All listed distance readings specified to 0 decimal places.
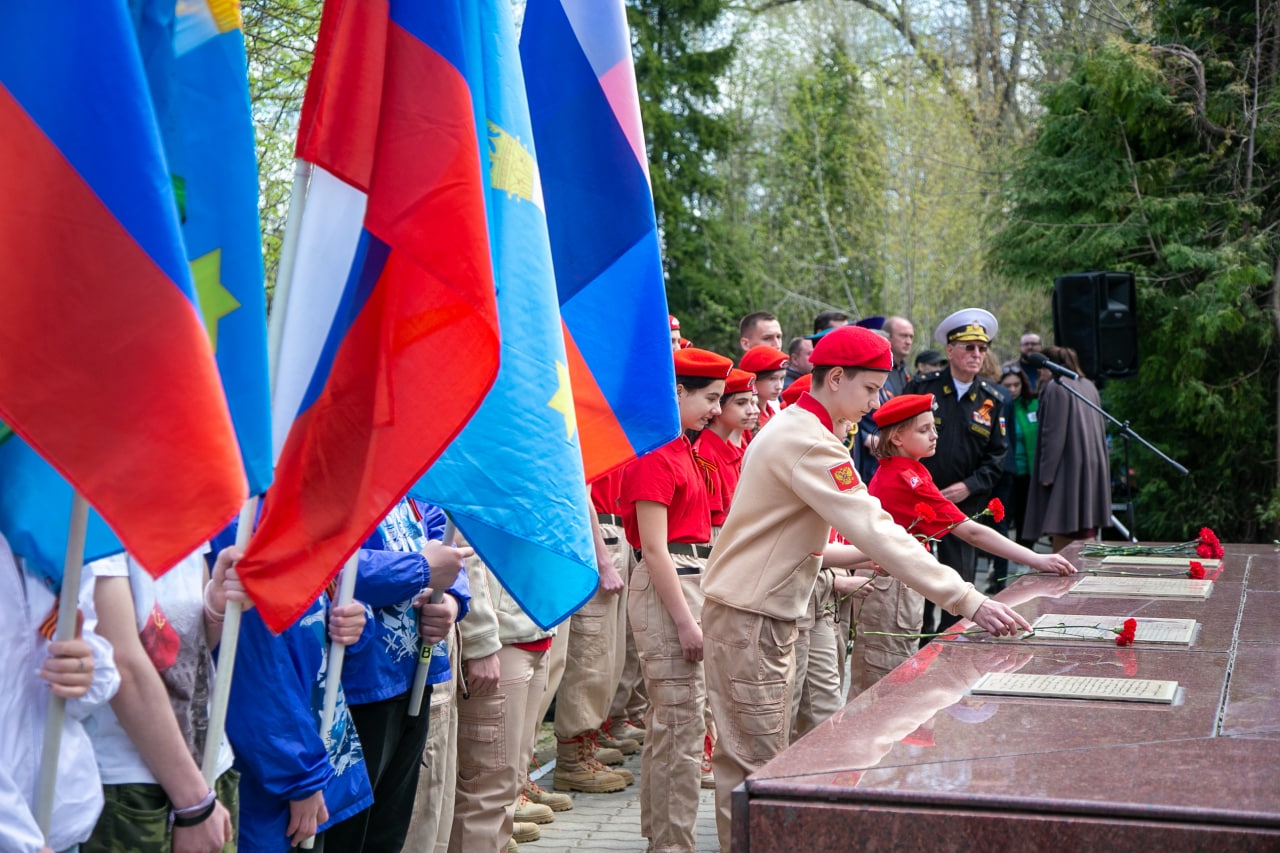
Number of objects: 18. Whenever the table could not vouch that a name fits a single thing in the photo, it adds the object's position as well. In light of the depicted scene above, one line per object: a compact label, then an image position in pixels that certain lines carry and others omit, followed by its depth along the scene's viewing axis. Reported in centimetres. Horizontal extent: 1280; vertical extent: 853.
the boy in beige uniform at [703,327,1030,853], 496
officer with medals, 993
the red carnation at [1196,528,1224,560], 722
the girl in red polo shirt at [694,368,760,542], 650
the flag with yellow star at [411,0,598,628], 358
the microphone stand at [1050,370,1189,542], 948
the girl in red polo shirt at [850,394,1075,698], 659
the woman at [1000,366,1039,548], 1197
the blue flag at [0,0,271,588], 292
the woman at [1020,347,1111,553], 1086
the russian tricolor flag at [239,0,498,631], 325
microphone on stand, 987
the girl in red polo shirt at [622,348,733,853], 559
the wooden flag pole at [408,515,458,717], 421
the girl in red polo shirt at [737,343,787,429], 771
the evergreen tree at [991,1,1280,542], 1457
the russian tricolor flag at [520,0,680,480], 422
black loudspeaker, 1198
